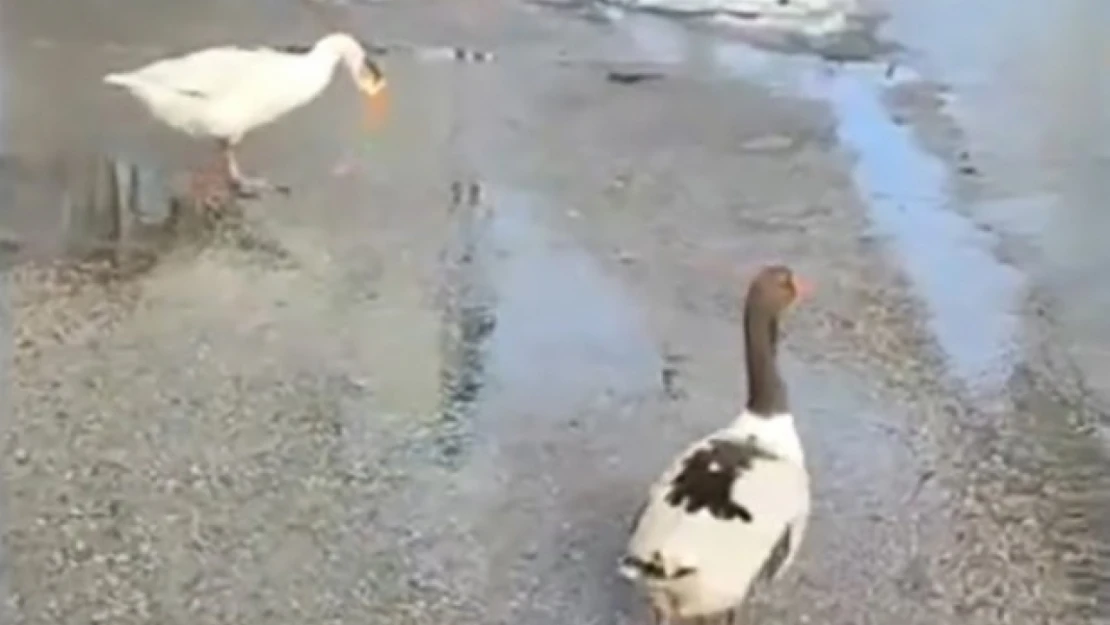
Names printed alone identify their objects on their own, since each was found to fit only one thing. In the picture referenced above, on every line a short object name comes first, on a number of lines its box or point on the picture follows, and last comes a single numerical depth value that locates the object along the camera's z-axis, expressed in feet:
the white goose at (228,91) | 19.07
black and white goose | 10.37
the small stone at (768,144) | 21.77
